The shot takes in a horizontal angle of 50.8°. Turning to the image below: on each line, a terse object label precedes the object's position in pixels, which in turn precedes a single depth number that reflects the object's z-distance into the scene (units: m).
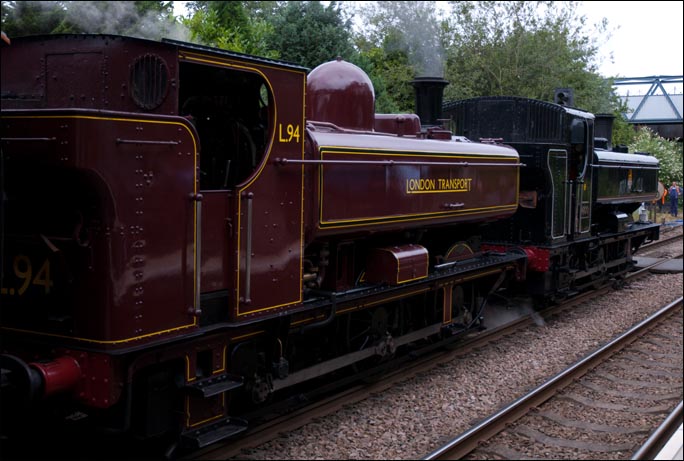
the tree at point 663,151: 29.62
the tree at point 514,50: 20.61
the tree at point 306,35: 13.84
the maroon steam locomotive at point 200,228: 4.18
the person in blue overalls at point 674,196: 28.89
